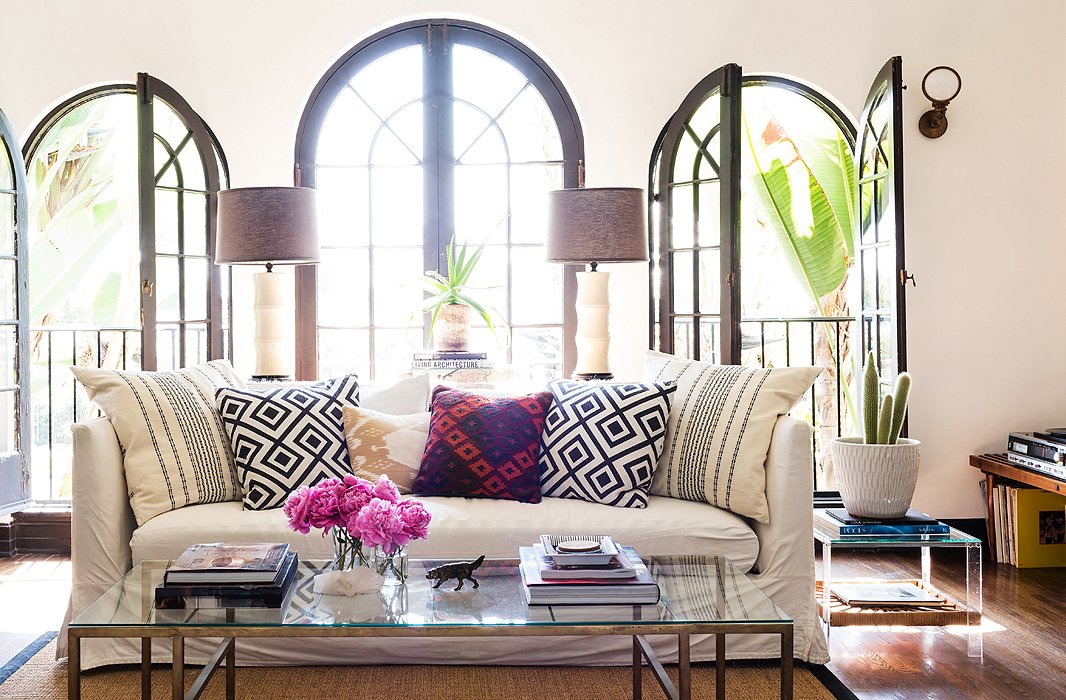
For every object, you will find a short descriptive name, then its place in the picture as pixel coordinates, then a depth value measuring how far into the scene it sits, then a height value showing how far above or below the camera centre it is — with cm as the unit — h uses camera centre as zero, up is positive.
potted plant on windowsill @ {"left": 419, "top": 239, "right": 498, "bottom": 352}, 383 +17
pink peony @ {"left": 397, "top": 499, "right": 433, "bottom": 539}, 203 -37
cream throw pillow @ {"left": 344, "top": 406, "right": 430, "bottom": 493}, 304 -32
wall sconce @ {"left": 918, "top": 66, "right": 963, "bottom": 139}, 410 +112
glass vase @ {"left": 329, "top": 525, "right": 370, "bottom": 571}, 206 -45
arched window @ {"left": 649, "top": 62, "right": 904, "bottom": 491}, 381 +60
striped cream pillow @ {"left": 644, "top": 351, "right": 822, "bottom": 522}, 282 -27
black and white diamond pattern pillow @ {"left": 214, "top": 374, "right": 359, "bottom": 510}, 292 -29
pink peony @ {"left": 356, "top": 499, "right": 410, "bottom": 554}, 199 -38
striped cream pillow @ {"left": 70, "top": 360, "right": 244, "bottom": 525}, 280 -27
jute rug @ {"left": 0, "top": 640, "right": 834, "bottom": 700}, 251 -93
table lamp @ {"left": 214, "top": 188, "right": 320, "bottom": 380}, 357 +48
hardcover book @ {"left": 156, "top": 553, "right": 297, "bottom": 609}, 192 -51
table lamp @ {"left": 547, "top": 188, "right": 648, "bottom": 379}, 356 +48
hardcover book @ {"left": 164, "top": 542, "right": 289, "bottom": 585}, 195 -46
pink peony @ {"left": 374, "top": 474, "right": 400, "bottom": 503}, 209 -32
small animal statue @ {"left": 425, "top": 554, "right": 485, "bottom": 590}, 207 -50
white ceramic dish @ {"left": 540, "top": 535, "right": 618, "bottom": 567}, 198 -45
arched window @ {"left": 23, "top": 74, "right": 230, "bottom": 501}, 659 +74
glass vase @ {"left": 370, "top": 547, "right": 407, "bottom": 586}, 207 -49
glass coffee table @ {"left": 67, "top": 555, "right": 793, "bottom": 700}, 179 -53
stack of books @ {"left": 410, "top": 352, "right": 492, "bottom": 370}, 378 -5
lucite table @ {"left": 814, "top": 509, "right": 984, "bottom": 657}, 283 -61
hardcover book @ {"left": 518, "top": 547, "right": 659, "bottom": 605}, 189 -50
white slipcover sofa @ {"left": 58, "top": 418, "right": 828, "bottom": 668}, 266 -57
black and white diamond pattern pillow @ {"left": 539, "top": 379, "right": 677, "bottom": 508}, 296 -31
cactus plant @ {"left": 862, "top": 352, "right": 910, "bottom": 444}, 307 -21
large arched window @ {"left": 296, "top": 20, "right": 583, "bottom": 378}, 456 +91
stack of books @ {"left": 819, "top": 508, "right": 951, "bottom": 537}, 286 -56
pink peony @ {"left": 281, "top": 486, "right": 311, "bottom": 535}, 206 -35
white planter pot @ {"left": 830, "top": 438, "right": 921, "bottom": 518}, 296 -42
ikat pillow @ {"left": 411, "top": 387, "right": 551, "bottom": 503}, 294 -33
